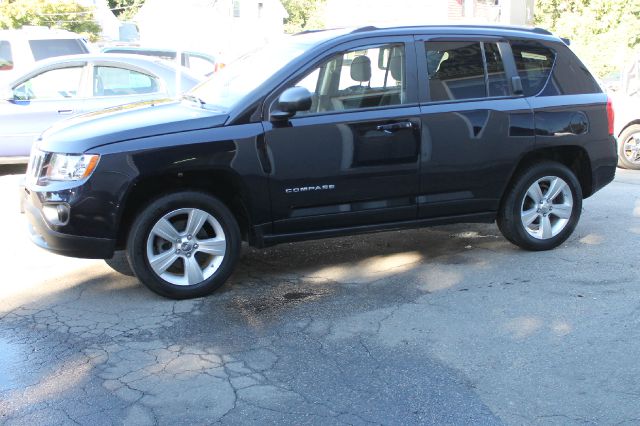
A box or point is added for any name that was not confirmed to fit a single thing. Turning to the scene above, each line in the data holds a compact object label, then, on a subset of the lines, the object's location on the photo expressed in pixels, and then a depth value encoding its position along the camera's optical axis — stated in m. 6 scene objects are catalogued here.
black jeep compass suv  4.76
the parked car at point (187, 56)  14.57
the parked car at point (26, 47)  11.88
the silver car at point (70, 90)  9.07
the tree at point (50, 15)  37.62
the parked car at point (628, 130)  10.45
